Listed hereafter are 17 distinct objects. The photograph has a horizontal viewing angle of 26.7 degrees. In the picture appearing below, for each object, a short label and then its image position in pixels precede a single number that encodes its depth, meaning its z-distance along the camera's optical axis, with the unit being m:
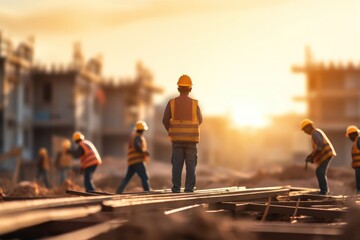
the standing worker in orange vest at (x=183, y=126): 11.94
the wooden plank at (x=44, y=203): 6.72
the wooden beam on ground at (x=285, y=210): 8.80
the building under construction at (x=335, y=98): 57.00
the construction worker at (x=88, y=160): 16.12
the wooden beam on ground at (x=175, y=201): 7.34
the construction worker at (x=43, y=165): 27.64
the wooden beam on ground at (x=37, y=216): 5.61
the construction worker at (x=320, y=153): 14.34
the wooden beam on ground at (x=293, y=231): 6.89
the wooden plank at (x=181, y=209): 7.62
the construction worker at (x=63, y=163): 27.23
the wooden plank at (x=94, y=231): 6.17
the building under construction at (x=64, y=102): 45.62
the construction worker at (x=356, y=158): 15.16
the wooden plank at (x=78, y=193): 10.63
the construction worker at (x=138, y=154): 16.50
